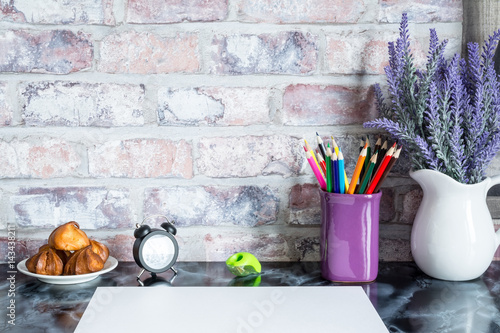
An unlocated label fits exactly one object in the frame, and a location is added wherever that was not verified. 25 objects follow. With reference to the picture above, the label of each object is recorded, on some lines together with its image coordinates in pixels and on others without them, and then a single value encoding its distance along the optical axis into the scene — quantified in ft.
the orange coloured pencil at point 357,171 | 2.76
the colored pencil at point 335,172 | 2.74
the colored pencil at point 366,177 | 2.79
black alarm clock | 2.85
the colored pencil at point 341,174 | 2.73
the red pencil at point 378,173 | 2.78
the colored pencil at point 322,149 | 2.94
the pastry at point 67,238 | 2.83
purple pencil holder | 2.80
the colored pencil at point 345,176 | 2.74
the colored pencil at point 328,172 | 2.78
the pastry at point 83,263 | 2.79
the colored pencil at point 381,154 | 2.97
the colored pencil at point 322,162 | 2.86
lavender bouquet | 2.75
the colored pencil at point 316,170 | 2.83
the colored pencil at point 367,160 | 2.93
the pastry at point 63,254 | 2.87
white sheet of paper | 2.25
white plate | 2.74
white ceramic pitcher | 2.80
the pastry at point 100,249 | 2.90
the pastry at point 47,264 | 2.78
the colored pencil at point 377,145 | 3.00
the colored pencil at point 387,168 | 2.74
